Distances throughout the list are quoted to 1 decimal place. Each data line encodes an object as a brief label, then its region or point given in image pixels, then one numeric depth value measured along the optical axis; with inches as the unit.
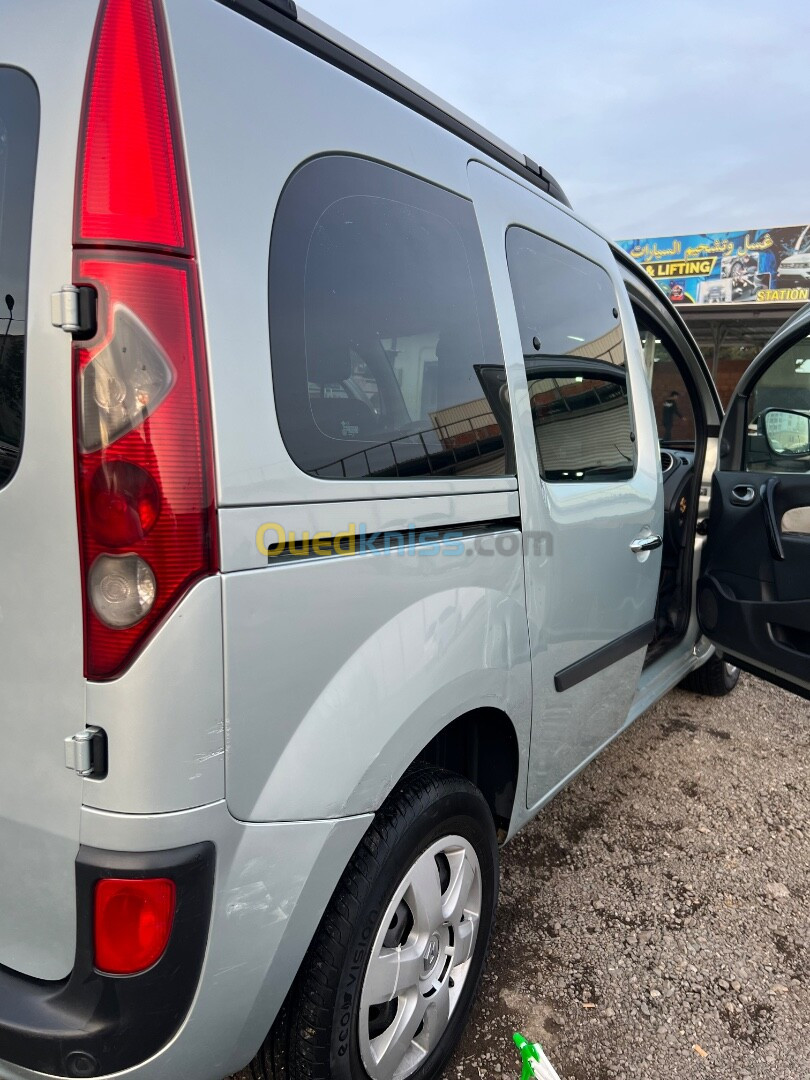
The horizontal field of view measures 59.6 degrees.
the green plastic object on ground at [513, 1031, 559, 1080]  57.6
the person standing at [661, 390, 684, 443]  168.2
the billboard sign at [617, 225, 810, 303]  790.5
